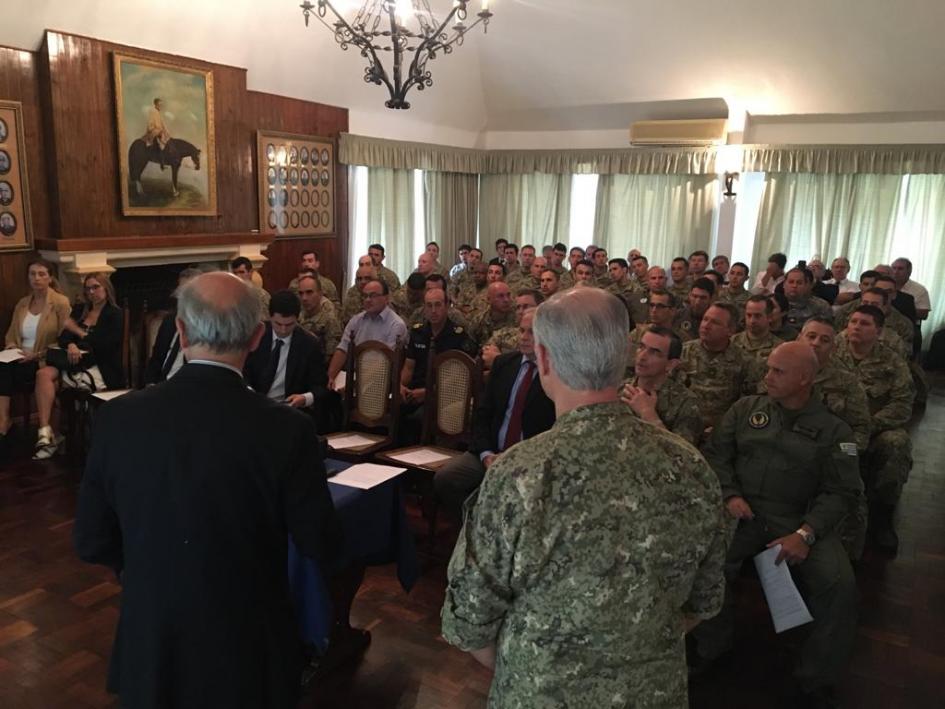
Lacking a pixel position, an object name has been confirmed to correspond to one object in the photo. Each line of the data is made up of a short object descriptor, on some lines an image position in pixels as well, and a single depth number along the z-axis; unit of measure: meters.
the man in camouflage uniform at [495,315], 5.41
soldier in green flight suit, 2.42
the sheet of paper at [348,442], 3.68
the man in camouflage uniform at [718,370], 3.76
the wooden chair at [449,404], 3.79
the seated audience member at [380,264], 7.72
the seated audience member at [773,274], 7.51
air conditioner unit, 8.46
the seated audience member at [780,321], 4.47
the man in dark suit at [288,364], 3.71
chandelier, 4.50
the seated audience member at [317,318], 5.18
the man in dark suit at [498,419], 3.19
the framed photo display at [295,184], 7.47
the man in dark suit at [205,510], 1.40
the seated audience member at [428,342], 4.49
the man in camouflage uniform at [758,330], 4.14
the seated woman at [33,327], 4.79
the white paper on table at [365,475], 2.46
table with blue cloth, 1.94
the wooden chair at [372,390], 4.00
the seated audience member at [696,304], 5.43
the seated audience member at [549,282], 6.44
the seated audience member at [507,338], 4.34
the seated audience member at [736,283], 6.93
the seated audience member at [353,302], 6.65
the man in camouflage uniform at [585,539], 1.13
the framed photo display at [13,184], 5.31
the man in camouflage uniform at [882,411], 3.68
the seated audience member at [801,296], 5.94
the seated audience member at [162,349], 3.95
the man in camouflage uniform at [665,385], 2.96
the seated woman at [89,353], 4.67
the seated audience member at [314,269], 7.18
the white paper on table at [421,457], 3.56
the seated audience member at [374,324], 4.76
